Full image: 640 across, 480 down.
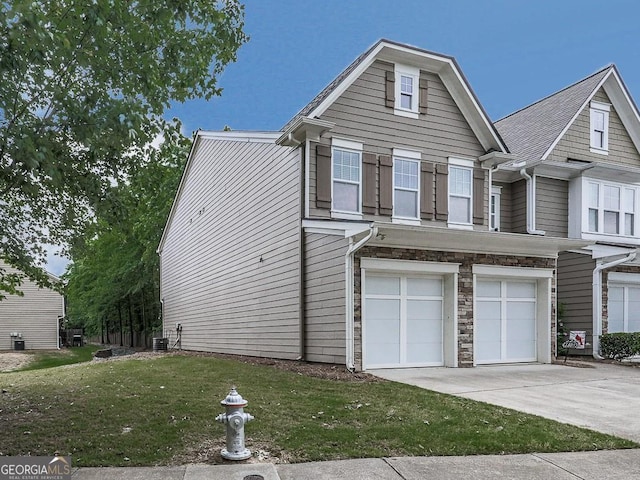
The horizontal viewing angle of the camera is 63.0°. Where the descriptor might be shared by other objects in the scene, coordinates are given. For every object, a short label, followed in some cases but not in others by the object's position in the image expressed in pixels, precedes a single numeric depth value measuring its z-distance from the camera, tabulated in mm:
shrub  13750
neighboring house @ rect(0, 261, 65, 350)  28734
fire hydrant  4746
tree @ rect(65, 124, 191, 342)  28172
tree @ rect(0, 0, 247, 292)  5258
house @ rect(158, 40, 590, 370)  11016
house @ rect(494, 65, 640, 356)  14828
